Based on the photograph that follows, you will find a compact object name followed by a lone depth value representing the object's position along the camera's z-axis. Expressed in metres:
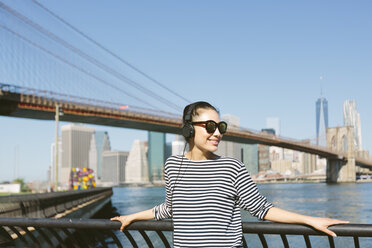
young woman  1.97
